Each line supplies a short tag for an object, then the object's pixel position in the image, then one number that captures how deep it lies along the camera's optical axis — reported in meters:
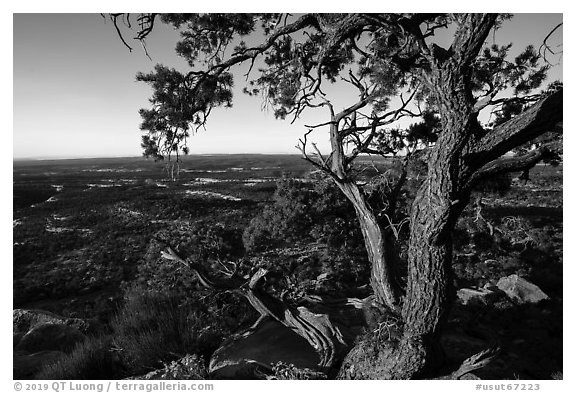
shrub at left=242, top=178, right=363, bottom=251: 7.60
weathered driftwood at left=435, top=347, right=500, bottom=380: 3.34
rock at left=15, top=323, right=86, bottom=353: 6.30
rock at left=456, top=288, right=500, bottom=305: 7.79
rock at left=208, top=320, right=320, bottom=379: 4.33
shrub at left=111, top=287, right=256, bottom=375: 4.53
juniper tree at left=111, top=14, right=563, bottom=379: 3.03
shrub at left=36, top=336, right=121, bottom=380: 4.11
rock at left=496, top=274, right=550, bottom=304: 8.16
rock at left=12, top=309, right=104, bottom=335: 7.29
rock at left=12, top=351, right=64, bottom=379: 4.57
